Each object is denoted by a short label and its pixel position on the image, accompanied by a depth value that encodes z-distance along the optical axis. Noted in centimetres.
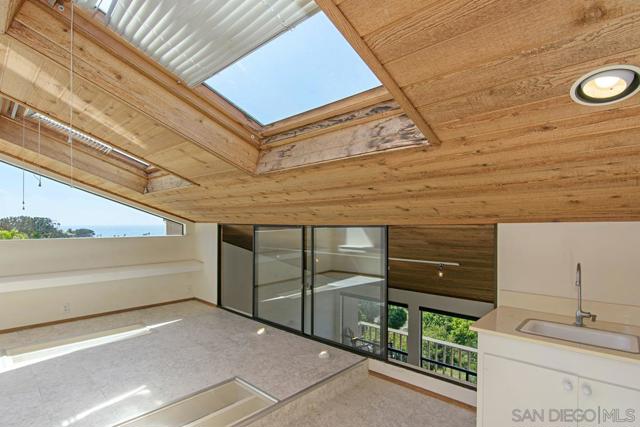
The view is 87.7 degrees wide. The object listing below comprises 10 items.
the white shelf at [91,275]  421
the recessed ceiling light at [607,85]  115
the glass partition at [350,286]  366
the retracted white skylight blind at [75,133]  301
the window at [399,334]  464
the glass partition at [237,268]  520
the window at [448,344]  474
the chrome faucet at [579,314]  218
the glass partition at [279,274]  445
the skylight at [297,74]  168
